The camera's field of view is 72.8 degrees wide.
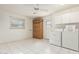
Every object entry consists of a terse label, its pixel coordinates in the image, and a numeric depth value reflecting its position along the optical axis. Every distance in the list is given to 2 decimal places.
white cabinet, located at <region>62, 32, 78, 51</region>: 2.25
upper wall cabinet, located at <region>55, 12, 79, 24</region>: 2.43
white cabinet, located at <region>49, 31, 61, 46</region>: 2.79
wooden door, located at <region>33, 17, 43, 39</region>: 4.21
